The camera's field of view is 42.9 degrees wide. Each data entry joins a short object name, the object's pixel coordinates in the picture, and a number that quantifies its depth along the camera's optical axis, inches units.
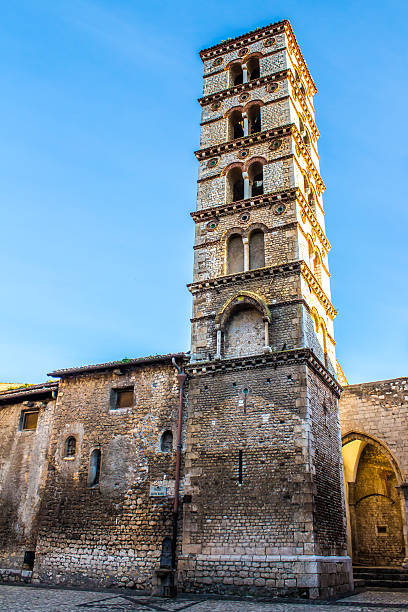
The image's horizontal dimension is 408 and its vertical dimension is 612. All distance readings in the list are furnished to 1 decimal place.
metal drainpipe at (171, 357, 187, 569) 622.8
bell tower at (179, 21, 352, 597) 571.2
